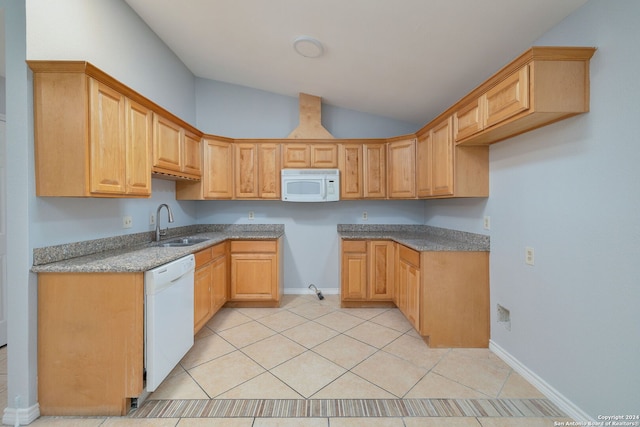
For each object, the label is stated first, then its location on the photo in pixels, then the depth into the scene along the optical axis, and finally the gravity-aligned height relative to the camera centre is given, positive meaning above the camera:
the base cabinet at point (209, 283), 2.28 -0.73
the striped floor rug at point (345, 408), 1.52 -1.23
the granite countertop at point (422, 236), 2.28 -0.32
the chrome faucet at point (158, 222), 2.48 -0.11
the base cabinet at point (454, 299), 2.23 -0.79
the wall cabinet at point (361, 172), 3.29 +0.50
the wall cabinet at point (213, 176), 3.11 +0.44
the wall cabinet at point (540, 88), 1.42 +0.72
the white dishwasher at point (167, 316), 1.58 -0.73
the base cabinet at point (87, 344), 1.51 -0.80
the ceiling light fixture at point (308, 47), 2.27 +1.53
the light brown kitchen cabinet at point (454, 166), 2.27 +0.40
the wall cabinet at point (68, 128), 1.51 +0.51
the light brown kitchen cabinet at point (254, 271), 3.05 -0.73
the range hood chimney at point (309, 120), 3.37 +1.21
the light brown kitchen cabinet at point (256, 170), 3.31 +0.53
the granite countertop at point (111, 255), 1.51 -0.32
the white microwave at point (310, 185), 3.20 +0.32
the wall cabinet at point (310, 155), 3.30 +0.72
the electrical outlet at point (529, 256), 1.79 -0.33
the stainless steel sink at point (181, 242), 2.49 -0.33
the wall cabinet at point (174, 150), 2.24 +0.61
